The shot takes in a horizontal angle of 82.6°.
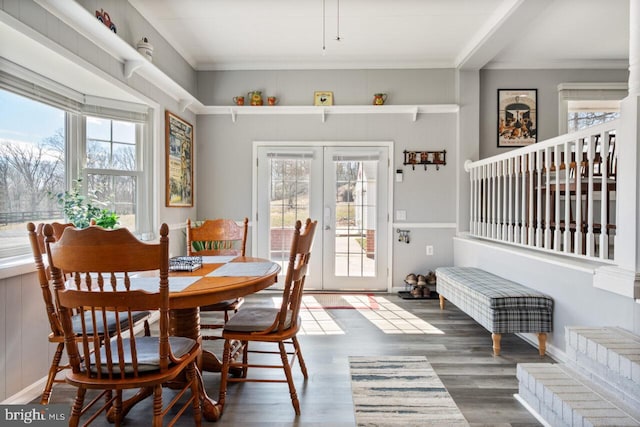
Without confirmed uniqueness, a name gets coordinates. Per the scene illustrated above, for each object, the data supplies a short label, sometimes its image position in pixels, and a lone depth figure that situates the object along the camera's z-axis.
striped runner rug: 1.92
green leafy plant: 2.61
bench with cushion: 2.66
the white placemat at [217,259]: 2.42
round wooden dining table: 1.58
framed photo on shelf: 4.61
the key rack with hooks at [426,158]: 4.58
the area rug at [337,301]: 4.01
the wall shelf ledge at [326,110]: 4.50
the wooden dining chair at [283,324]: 1.91
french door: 4.62
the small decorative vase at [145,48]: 3.17
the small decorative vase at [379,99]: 4.52
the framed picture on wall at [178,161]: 3.83
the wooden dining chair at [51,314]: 1.63
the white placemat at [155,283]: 1.64
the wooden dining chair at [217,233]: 2.98
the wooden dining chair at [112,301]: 1.33
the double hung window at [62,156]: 2.37
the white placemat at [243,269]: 2.00
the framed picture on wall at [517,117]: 4.54
